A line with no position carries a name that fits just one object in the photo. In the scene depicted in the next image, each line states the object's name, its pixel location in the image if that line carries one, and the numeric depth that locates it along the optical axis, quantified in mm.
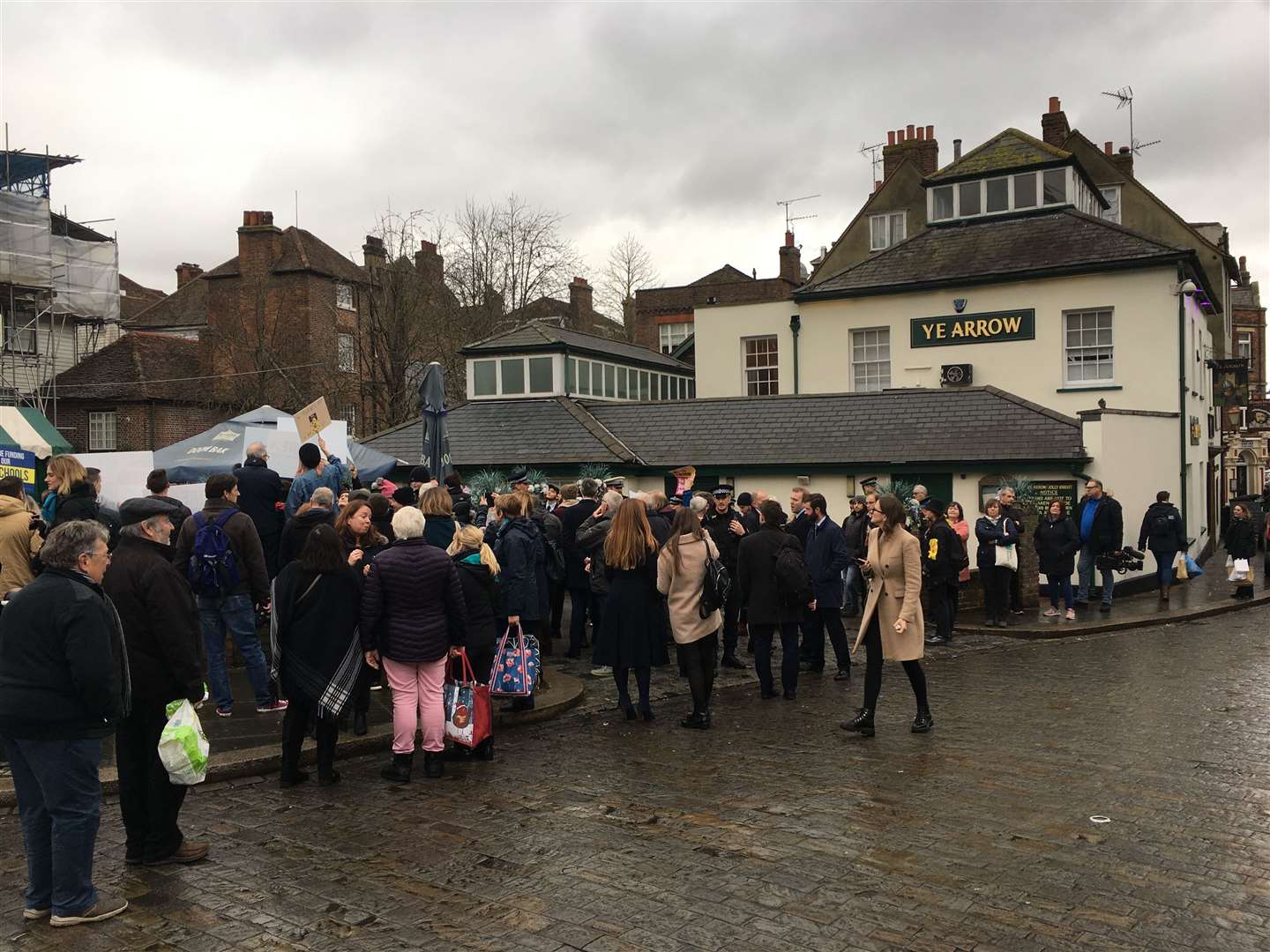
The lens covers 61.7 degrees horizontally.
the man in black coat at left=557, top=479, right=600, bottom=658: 12438
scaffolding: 38281
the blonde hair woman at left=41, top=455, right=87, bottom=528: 9344
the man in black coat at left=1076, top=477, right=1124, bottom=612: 16719
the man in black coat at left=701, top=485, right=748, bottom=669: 11883
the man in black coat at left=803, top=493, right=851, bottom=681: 11445
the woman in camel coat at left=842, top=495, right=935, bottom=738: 8695
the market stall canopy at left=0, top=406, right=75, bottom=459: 19234
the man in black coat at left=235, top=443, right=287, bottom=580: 10695
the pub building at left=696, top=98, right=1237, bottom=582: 20812
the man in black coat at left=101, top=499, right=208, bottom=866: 5848
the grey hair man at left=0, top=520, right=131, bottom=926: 4969
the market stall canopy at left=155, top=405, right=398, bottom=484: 14641
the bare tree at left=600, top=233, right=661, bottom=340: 62938
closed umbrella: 14203
